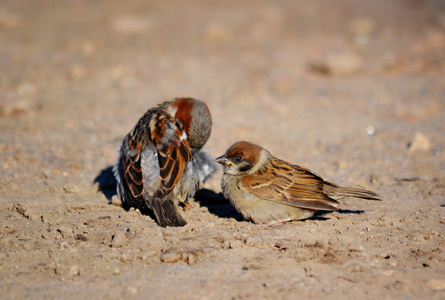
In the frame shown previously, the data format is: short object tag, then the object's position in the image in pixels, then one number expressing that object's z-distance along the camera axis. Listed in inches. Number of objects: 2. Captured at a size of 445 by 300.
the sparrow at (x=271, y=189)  457.4
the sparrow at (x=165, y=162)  475.2
